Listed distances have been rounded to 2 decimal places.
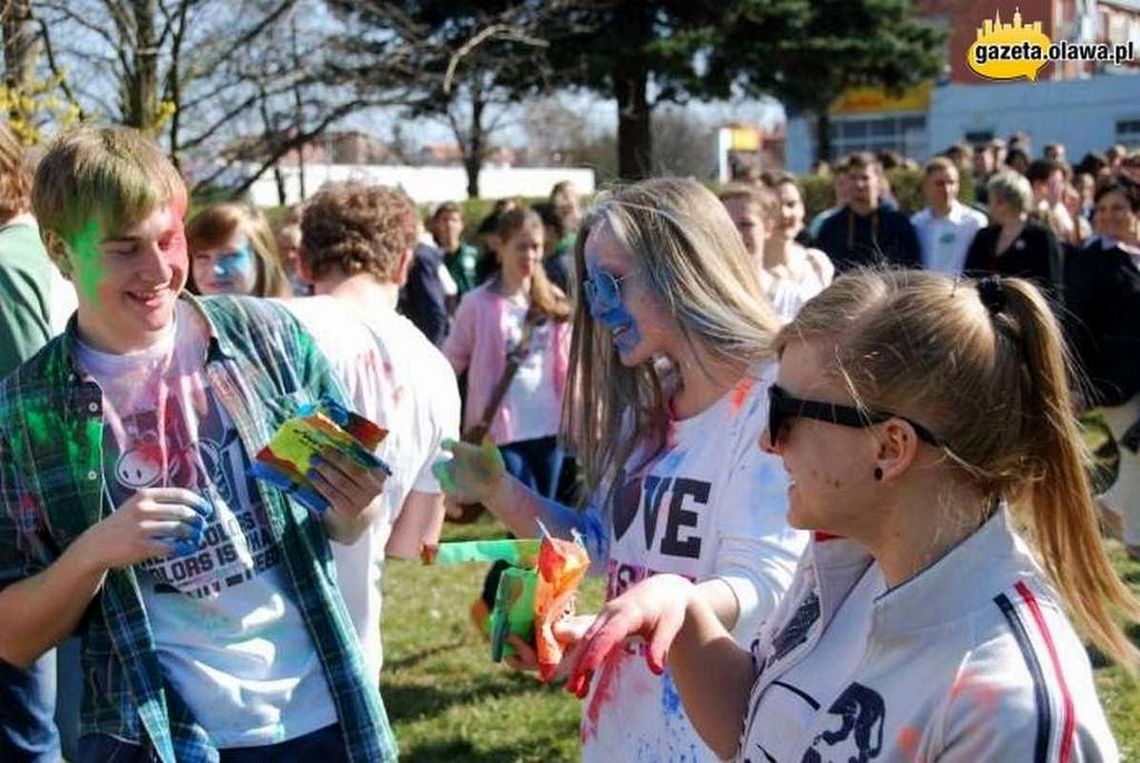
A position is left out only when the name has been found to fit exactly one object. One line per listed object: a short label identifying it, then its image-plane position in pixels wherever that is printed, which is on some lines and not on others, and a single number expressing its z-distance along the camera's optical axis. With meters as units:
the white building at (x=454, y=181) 21.31
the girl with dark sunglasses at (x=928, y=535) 1.44
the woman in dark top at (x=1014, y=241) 7.75
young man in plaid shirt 2.11
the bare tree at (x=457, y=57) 15.23
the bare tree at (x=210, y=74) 9.81
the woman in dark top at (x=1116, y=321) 6.10
